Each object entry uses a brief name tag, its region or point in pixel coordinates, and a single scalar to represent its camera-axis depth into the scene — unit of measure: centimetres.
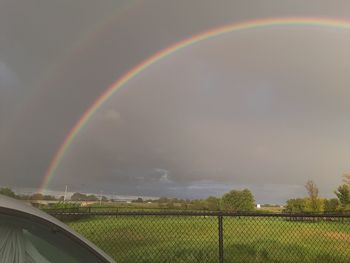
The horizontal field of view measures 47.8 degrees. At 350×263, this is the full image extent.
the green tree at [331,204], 3591
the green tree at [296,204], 2813
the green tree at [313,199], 3450
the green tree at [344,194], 3378
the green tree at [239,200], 2265
